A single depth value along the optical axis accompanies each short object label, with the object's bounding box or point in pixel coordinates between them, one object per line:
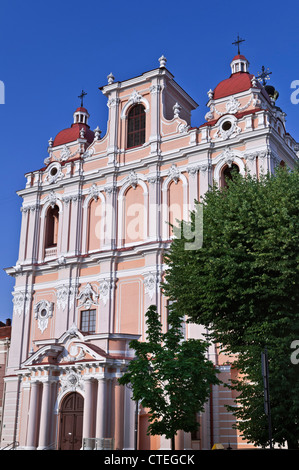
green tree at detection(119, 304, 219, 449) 22.98
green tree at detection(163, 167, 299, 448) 19.69
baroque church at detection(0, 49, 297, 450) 30.69
